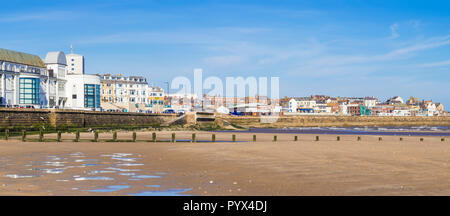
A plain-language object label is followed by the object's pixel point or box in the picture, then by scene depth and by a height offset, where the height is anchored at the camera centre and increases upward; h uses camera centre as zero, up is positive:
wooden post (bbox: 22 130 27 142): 40.52 -1.76
